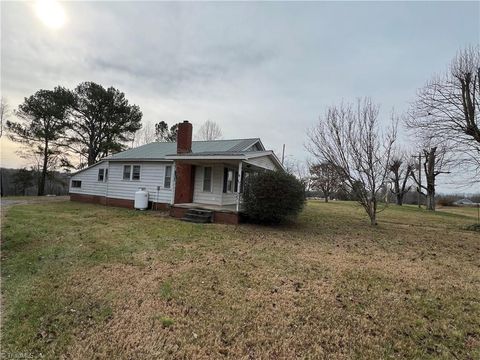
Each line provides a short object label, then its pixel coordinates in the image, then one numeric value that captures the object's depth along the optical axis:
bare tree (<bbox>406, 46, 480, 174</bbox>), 12.04
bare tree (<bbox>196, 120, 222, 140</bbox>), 35.19
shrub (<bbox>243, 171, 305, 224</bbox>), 10.53
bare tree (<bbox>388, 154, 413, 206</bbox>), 30.55
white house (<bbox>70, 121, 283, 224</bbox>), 12.00
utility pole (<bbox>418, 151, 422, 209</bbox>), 29.41
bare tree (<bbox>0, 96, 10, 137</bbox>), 25.44
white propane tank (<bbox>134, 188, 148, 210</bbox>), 15.12
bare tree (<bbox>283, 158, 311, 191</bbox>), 43.22
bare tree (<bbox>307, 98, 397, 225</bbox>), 11.95
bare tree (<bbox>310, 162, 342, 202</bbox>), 13.00
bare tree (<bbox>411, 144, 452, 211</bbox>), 25.20
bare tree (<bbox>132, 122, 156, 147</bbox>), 38.03
